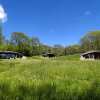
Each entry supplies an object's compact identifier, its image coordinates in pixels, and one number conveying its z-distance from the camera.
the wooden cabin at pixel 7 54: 27.32
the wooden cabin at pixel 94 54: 30.34
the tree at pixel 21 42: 43.71
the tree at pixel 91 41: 47.61
